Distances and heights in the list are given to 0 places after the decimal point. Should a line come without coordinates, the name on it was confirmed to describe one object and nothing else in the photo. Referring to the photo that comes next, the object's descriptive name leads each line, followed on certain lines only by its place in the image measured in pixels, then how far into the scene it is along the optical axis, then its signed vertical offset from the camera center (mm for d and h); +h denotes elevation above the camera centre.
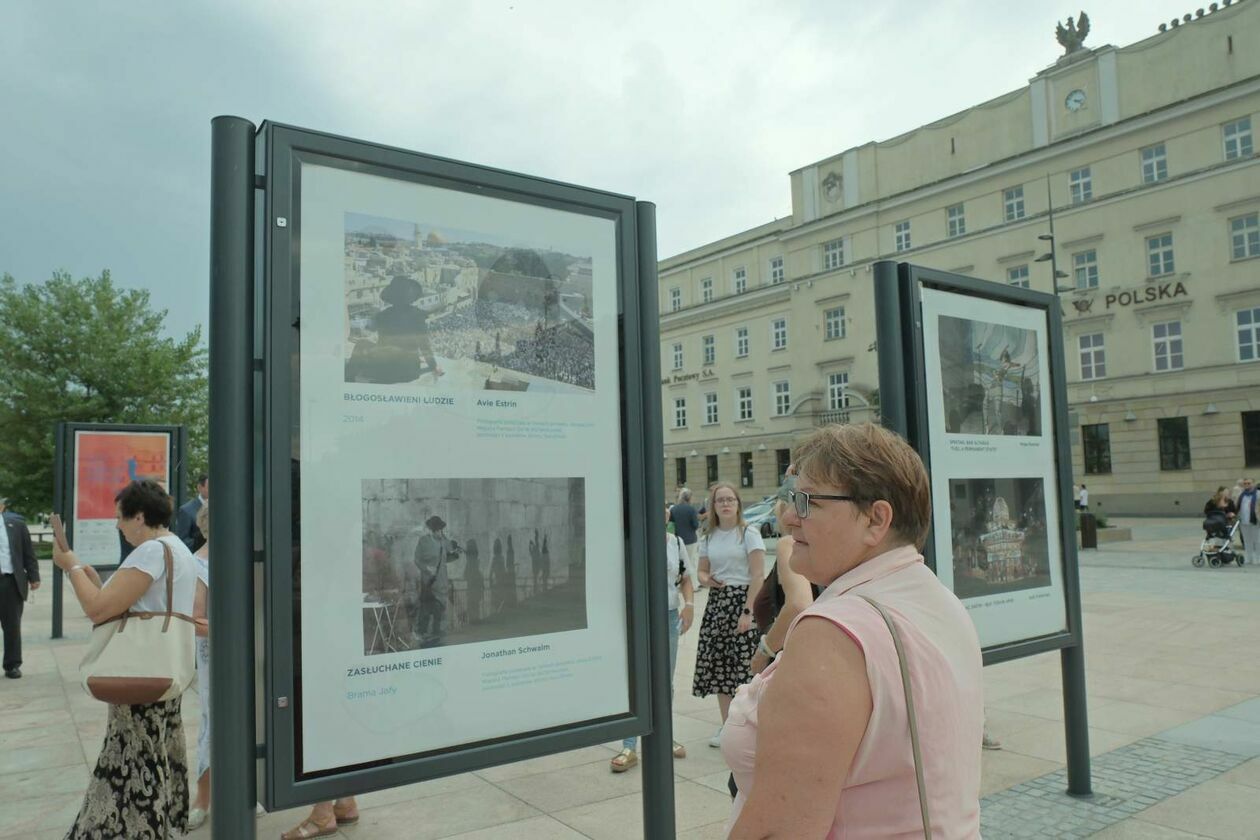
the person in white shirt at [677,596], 6814 -995
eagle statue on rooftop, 42594 +20847
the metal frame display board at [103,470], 12406 +305
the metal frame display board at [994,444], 4539 +128
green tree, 29219 +4087
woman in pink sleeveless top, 1551 -395
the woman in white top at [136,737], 4211 -1216
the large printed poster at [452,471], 2609 +35
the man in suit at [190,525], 9078 -372
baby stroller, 18625 -1807
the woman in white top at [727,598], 6535 -930
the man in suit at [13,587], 9773 -1030
